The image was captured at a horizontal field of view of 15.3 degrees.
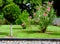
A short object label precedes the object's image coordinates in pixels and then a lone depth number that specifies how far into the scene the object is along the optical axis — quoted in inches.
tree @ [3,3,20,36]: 479.8
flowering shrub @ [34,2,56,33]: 564.7
